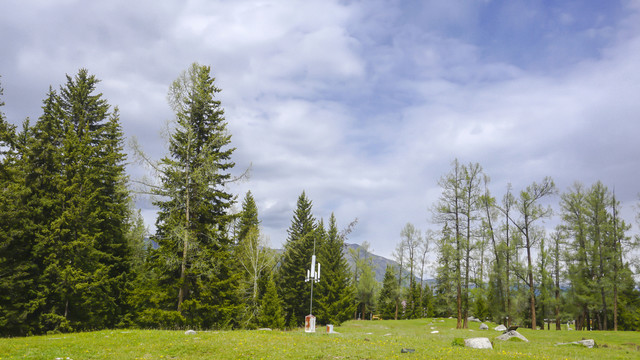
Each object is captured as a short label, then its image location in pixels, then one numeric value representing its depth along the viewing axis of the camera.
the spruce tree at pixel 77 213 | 24.09
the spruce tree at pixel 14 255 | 22.47
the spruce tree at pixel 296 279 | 47.75
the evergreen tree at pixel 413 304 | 62.50
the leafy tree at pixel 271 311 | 33.69
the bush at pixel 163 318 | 22.45
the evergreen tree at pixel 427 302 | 62.81
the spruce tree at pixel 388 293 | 63.69
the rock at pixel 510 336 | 19.95
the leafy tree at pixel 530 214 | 34.88
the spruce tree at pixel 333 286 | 46.49
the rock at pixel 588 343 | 17.39
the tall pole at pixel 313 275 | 22.47
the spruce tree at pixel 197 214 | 23.38
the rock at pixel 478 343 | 14.86
